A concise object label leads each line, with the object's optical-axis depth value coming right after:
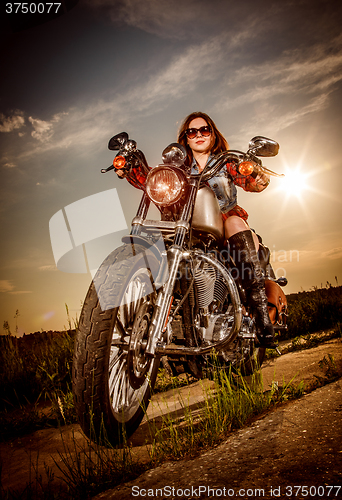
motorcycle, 1.32
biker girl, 2.02
